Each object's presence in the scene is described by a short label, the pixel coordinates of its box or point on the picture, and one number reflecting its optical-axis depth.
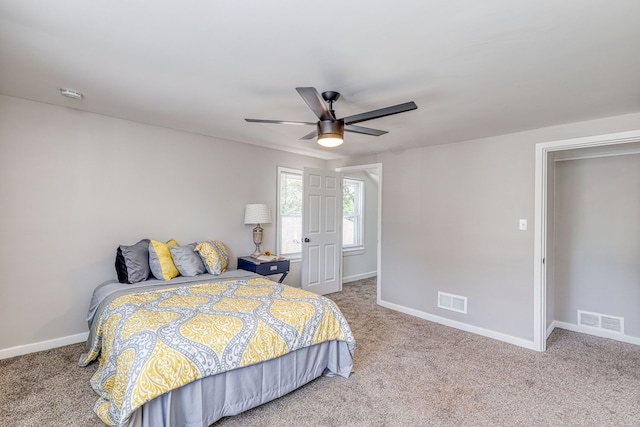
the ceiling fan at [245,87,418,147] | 2.06
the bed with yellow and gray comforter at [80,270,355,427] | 1.75
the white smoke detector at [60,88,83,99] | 2.61
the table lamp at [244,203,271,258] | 4.21
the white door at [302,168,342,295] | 4.82
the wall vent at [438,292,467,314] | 3.87
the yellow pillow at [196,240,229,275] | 3.48
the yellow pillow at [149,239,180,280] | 3.16
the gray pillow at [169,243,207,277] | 3.32
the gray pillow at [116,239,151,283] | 3.04
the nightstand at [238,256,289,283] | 3.96
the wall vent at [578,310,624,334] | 3.62
